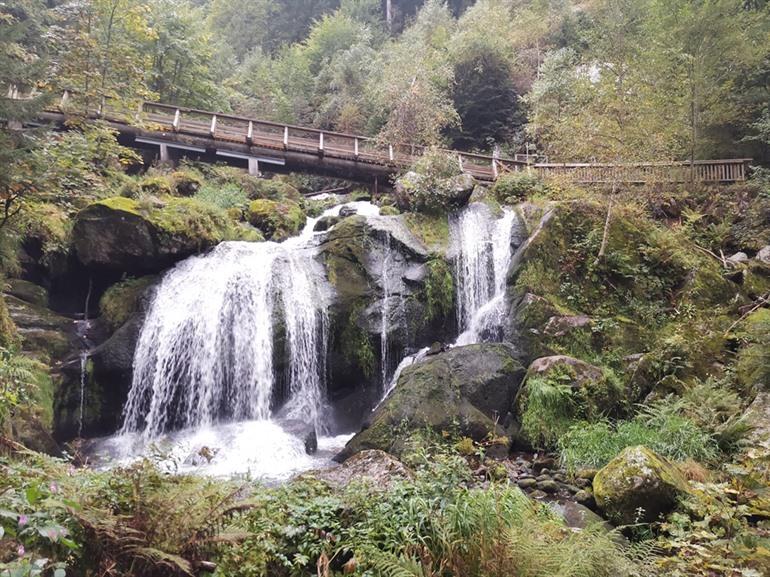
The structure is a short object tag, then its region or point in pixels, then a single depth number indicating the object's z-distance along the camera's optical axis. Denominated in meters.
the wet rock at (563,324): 9.99
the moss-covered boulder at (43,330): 10.16
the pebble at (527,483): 6.75
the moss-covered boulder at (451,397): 8.12
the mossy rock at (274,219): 15.56
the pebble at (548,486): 6.57
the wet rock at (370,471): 4.79
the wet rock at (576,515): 5.28
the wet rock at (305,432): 9.02
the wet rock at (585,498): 5.88
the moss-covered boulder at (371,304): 11.47
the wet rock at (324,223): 15.27
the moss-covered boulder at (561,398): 8.09
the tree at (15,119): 6.49
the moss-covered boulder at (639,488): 5.03
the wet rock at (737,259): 11.31
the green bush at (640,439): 6.49
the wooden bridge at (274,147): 18.47
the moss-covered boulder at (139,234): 11.52
